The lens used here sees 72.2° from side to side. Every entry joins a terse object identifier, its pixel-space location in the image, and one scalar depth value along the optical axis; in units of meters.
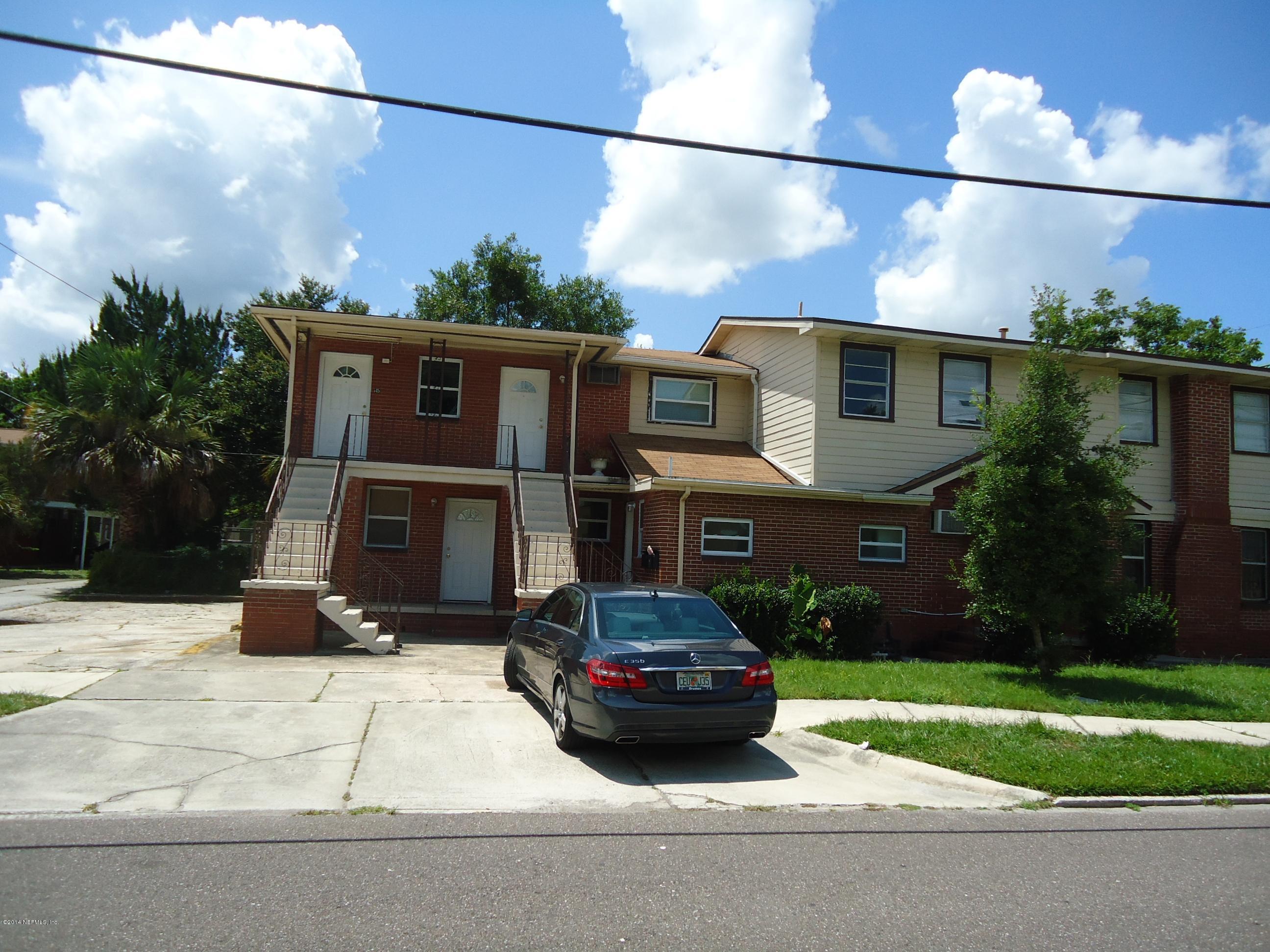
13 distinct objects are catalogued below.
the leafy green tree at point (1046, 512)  11.30
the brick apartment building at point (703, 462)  15.84
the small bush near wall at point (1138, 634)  15.20
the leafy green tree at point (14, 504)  27.58
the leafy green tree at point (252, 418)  28.64
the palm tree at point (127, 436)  22.33
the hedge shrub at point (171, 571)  23.14
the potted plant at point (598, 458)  17.83
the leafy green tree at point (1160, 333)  34.28
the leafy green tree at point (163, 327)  37.66
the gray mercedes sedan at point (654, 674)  7.18
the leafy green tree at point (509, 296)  34.38
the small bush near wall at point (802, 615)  13.90
